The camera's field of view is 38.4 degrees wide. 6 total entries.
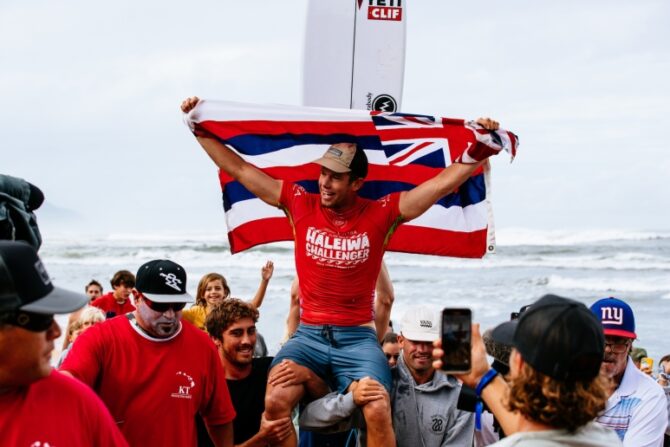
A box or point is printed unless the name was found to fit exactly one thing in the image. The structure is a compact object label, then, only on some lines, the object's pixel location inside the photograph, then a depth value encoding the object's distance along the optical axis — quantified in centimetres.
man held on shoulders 526
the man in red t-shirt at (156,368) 463
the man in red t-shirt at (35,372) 290
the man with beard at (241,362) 555
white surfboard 723
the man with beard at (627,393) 494
